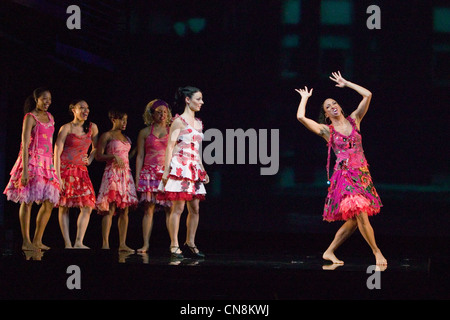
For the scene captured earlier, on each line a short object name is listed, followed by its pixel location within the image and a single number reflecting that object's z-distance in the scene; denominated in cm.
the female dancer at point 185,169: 1270
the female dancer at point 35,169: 1351
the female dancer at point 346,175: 1198
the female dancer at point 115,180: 1454
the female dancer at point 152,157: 1441
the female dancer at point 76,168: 1425
